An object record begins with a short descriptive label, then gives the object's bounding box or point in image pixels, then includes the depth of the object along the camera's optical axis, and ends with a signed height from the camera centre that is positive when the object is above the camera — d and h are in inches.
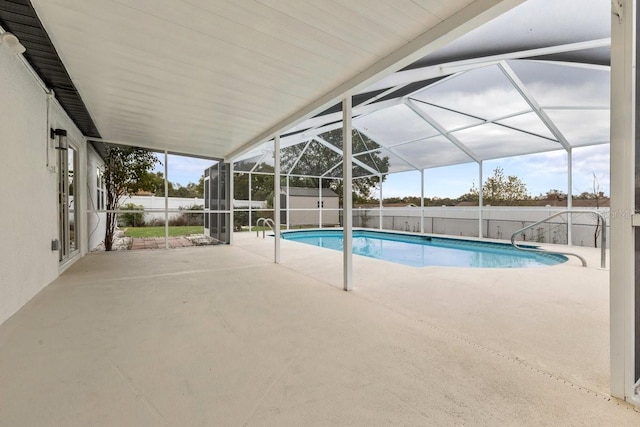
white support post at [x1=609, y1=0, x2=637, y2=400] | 60.7 +2.2
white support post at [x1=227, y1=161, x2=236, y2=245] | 338.0 +10.4
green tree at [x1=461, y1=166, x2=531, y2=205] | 370.0 +24.9
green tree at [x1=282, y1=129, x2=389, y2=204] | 415.2 +79.5
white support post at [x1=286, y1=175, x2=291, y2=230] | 506.3 -10.4
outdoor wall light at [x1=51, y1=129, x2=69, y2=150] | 167.9 +46.9
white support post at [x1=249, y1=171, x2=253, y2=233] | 440.5 -2.2
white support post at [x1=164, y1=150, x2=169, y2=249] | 305.4 +14.2
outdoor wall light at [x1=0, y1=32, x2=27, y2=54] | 100.3 +61.0
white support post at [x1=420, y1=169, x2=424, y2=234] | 419.8 +16.4
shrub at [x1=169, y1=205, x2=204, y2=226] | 319.9 -7.3
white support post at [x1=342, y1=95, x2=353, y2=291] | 147.8 +8.4
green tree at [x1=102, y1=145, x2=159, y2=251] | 285.6 +38.1
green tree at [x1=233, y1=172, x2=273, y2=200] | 432.1 +37.2
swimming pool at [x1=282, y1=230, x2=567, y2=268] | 274.4 -49.0
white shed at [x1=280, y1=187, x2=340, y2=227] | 524.9 +8.1
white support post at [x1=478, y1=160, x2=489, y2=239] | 353.4 +8.2
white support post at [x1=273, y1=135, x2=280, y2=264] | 225.0 +5.1
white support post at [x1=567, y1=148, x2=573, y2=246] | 291.6 +17.2
